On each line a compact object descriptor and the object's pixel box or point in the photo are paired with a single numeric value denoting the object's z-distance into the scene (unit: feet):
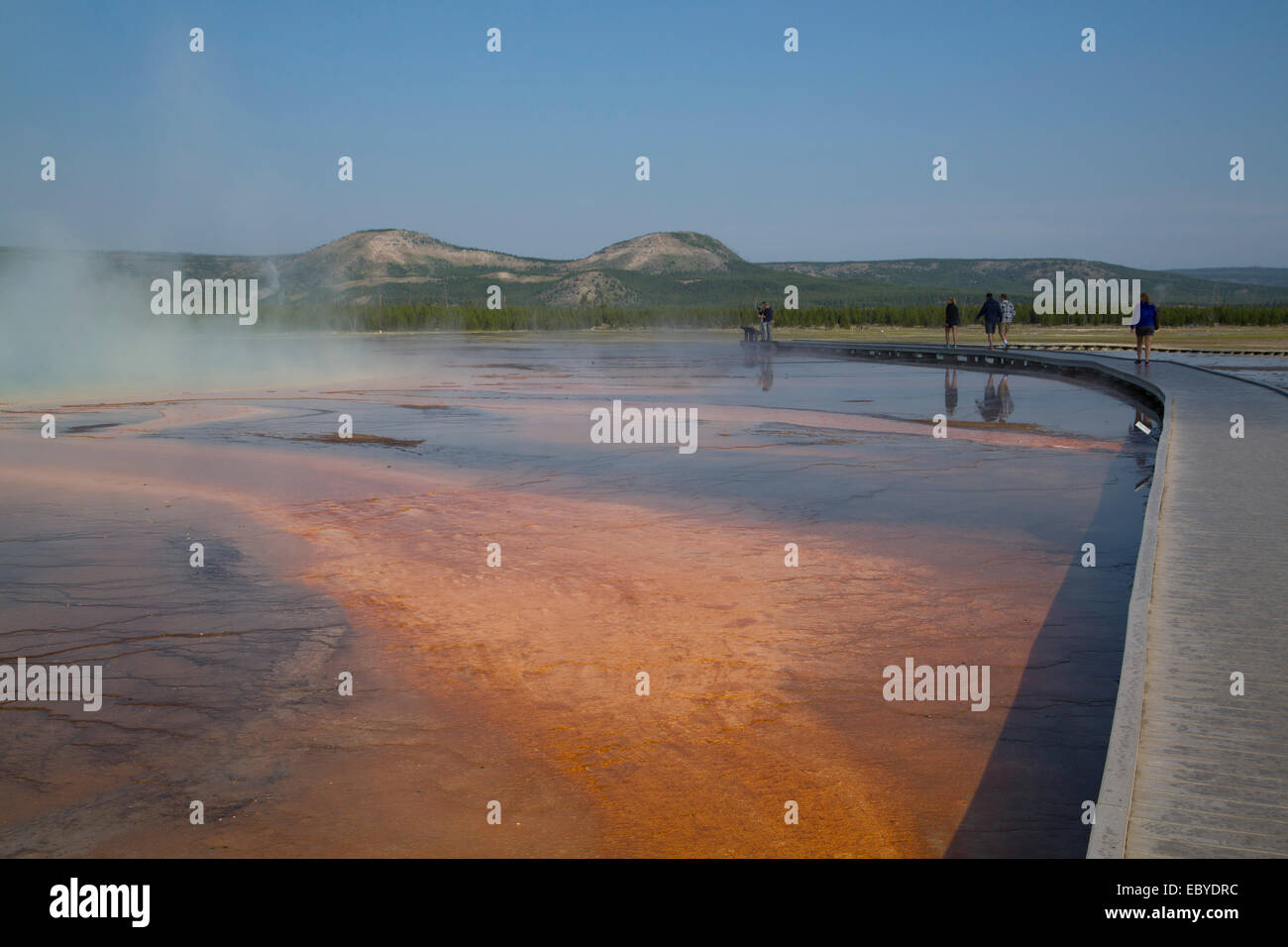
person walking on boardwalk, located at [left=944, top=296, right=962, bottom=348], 113.80
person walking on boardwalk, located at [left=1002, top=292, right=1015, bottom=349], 102.73
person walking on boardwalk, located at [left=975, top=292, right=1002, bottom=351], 99.66
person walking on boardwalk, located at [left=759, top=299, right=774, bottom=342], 146.41
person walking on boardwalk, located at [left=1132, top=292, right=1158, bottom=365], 72.18
